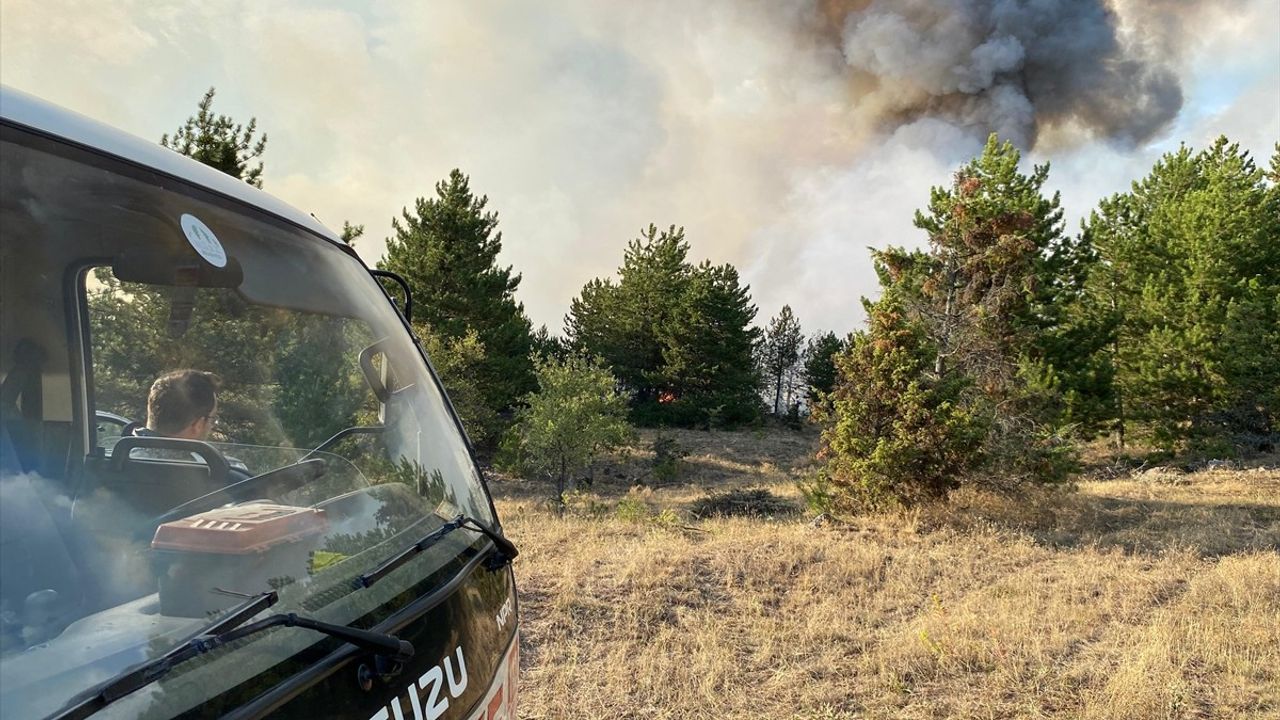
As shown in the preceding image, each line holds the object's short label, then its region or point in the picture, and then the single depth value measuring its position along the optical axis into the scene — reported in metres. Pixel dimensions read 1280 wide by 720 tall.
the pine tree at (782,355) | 51.34
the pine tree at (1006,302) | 11.75
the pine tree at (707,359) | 32.78
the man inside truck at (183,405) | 1.48
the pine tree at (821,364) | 42.16
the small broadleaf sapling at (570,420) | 17.14
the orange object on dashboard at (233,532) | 1.15
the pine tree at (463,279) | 21.53
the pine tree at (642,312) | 34.34
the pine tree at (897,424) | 10.40
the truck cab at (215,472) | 1.01
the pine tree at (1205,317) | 19.94
